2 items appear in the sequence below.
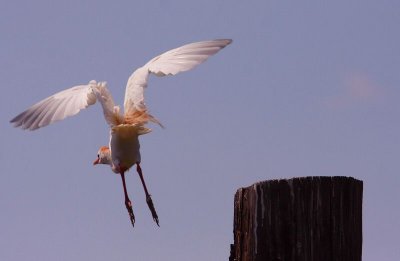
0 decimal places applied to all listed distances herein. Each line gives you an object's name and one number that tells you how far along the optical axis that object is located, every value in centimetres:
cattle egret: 1864
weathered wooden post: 965
